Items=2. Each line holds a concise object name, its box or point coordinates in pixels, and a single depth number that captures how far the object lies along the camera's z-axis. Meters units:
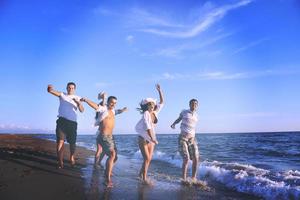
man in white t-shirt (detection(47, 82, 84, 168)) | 7.03
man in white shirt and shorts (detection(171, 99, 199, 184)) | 7.40
